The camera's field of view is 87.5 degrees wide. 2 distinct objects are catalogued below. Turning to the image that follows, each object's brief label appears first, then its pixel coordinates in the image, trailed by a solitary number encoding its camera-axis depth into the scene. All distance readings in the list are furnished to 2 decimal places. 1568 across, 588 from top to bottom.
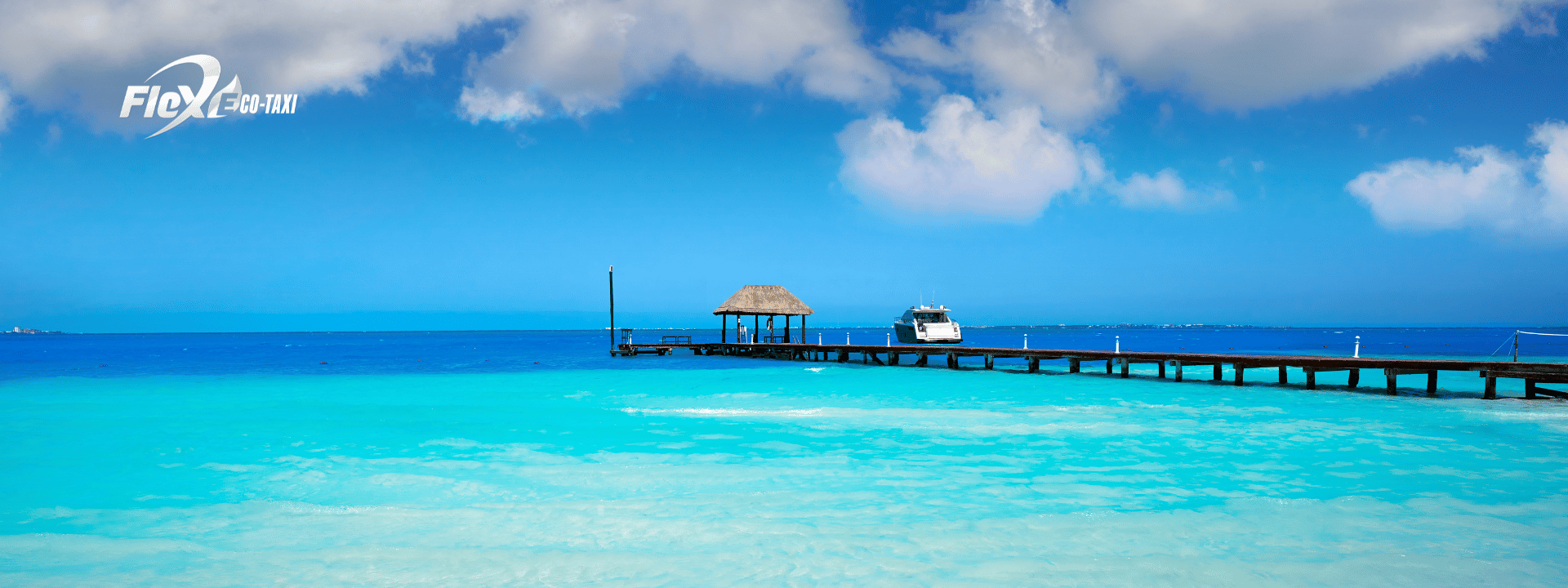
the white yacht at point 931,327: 52.75
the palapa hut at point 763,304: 43.34
